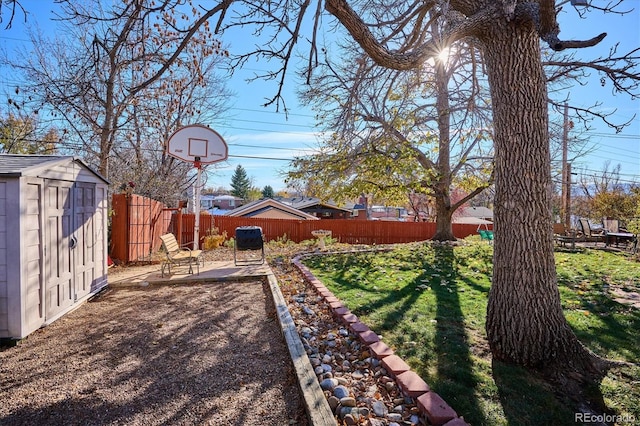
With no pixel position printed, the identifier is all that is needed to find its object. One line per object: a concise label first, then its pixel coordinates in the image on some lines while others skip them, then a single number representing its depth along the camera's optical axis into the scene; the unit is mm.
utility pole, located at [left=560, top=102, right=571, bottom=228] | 8803
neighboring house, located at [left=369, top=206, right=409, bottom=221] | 48875
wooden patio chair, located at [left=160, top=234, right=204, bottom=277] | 5786
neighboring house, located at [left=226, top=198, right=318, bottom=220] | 23500
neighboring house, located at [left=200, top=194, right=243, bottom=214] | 41456
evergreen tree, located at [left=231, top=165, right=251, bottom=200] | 51875
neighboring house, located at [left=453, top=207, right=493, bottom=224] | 32050
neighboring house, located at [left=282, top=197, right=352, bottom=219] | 30266
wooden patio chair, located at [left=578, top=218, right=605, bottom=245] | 11297
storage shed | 3068
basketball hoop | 8070
